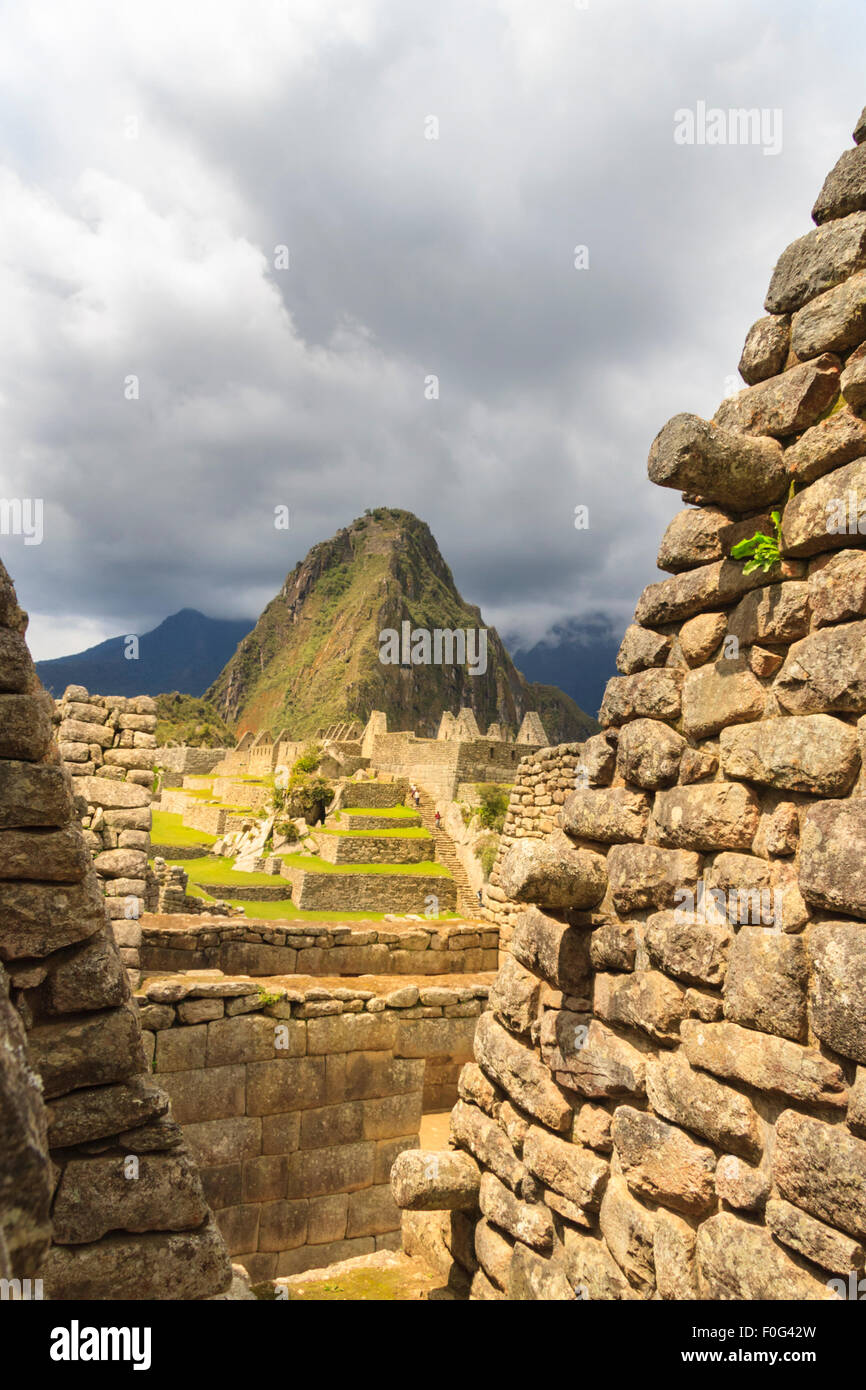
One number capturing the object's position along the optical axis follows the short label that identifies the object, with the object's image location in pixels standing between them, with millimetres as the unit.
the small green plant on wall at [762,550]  3143
